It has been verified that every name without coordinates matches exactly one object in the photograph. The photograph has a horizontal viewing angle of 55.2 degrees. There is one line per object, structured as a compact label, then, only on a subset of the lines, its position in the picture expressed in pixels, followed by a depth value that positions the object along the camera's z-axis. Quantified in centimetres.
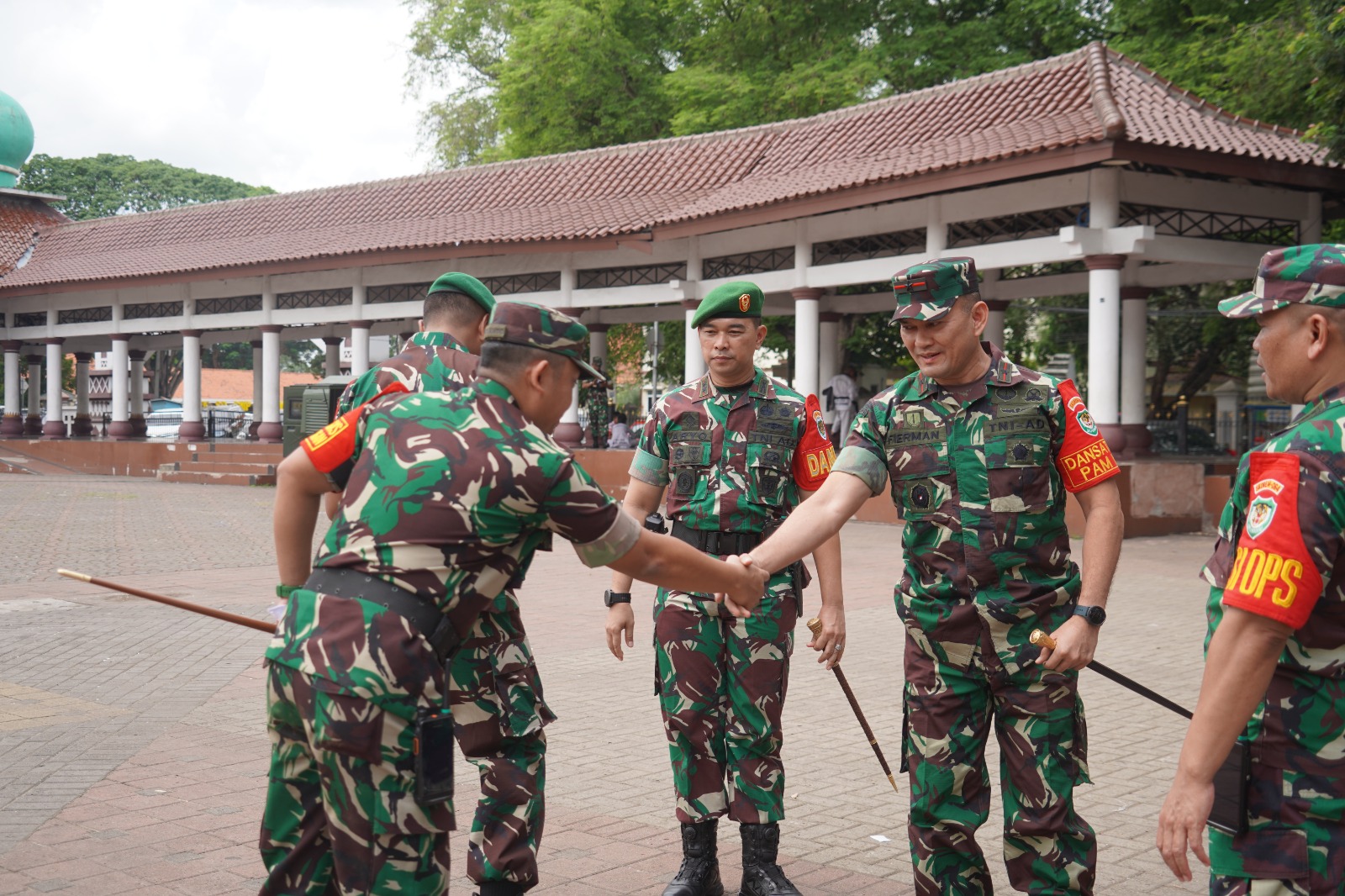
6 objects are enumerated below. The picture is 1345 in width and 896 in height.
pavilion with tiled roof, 1517
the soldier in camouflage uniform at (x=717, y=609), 409
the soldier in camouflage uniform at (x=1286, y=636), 232
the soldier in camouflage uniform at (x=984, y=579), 337
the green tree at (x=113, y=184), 6100
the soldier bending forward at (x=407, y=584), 256
